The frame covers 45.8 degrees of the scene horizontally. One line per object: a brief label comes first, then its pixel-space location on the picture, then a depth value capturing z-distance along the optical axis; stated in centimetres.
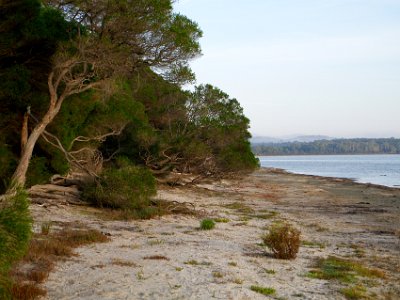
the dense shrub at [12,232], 613
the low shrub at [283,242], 1123
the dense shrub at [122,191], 1777
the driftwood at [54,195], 1724
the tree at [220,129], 3019
